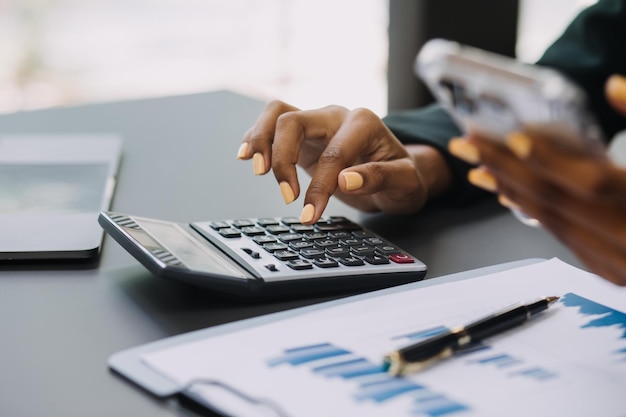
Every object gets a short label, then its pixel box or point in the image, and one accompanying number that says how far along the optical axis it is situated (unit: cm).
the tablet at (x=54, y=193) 82
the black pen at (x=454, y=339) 65
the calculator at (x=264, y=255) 74
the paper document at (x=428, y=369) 63
